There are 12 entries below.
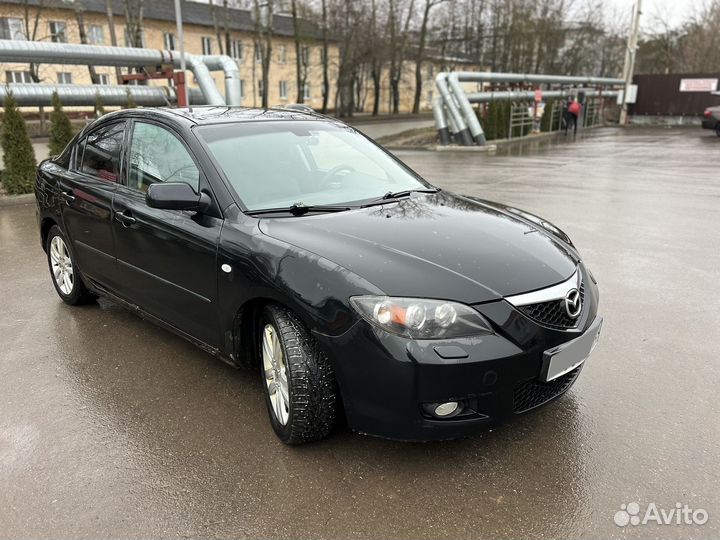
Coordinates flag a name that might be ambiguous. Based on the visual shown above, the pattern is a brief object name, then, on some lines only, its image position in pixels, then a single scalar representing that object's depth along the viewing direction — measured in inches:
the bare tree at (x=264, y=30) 1567.1
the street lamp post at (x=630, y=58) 1233.4
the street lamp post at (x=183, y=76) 528.7
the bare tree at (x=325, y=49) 1815.9
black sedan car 101.1
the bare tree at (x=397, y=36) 1941.4
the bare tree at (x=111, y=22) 1170.0
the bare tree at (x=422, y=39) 1972.2
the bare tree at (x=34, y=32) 1262.3
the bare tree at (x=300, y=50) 1747.4
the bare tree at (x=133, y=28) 1263.5
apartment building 1529.3
